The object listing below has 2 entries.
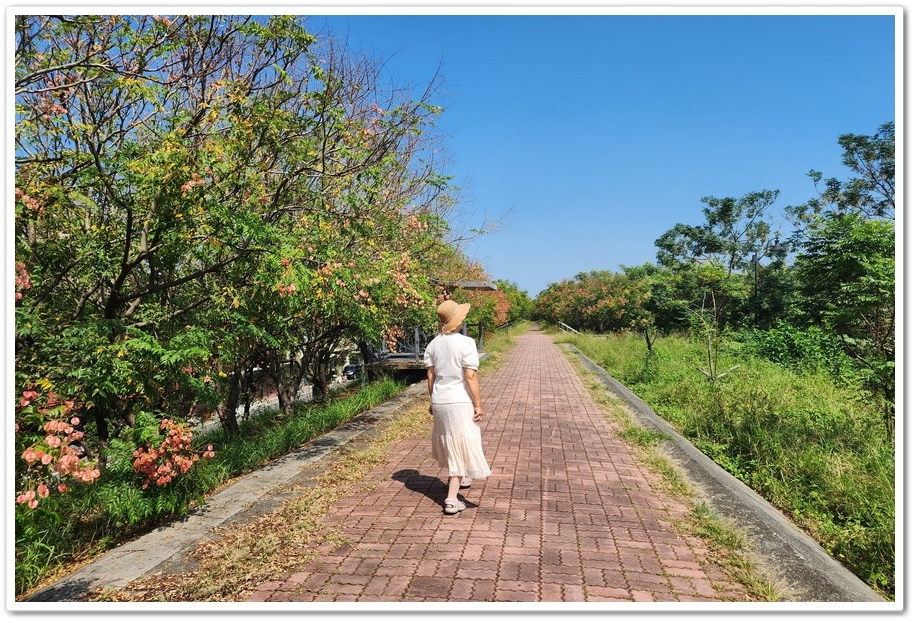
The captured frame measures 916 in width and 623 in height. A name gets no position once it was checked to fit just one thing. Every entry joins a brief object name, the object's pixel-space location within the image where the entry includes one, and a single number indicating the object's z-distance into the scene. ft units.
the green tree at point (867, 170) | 73.67
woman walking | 12.82
